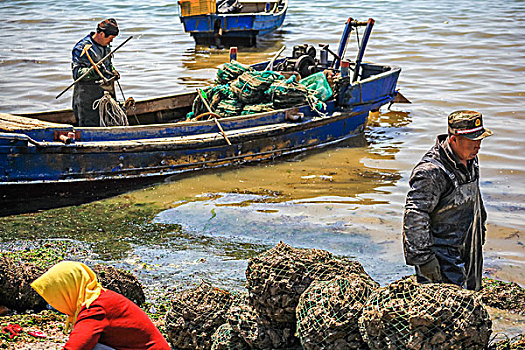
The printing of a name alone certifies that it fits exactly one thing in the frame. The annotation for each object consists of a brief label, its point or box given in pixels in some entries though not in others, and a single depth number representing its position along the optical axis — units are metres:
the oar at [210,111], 10.20
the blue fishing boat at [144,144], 8.93
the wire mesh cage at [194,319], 4.97
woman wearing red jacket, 3.28
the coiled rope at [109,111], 9.69
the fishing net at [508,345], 4.01
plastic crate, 20.50
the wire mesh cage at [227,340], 4.65
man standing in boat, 9.38
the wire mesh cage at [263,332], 4.44
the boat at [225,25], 20.84
